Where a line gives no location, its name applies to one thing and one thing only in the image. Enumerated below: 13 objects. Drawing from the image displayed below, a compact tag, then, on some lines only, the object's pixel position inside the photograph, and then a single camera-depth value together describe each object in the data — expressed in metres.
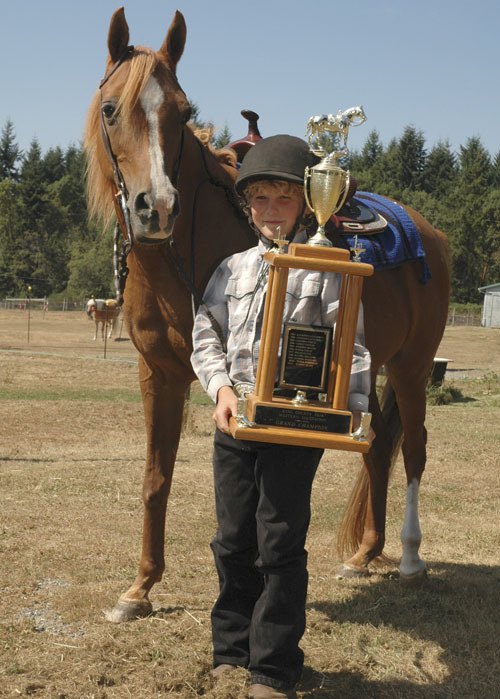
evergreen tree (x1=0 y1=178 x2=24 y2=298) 61.47
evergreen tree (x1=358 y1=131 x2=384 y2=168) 79.06
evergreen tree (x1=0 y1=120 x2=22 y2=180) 76.38
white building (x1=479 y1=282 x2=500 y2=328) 49.12
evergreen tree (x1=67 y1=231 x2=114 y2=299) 53.06
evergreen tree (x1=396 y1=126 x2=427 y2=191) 71.56
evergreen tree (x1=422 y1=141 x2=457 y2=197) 71.94
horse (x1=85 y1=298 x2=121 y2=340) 24.31
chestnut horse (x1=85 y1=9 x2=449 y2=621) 3.15
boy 2.74
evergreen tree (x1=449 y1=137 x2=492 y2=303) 57.56
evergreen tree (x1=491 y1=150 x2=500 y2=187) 73.51
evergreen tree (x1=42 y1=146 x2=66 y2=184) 72.47
